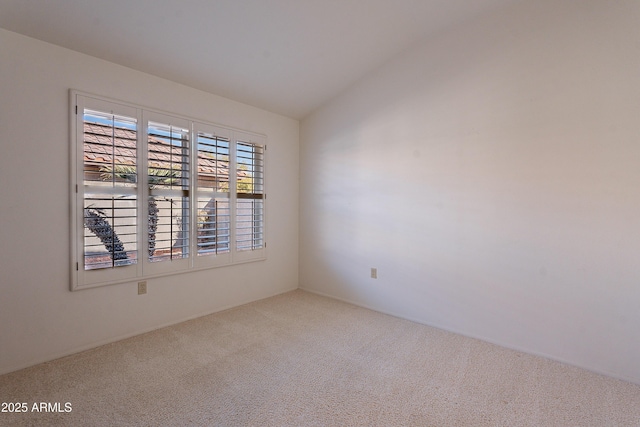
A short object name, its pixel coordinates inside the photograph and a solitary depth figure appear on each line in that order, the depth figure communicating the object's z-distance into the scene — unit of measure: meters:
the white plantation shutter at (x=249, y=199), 3.59
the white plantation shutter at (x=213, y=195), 3.20
